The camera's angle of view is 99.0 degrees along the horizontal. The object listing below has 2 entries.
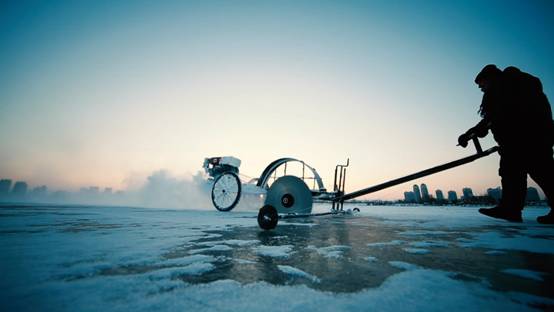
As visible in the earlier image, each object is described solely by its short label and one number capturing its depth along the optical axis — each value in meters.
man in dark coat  4.87
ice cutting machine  4.04
